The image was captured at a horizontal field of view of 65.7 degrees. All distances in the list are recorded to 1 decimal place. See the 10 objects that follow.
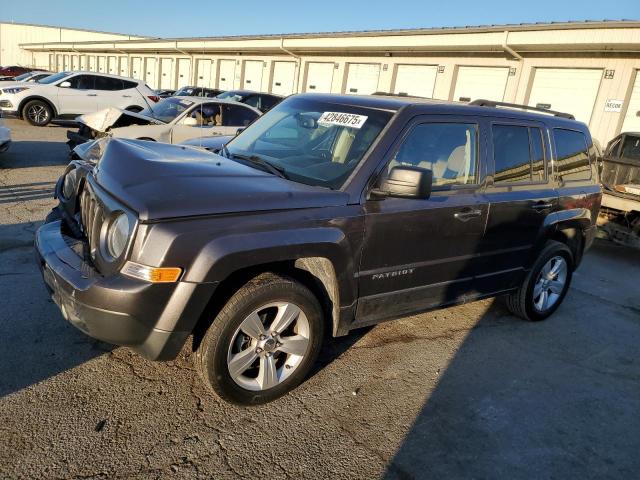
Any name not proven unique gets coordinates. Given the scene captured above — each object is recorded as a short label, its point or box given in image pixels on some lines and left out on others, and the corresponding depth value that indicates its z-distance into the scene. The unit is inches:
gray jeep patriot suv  99.7
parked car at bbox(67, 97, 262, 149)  363.3
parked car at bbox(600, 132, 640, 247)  310.7
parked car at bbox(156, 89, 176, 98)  915.4
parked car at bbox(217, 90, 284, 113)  584.4
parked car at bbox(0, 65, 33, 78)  1443.9
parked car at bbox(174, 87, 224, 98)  732.0
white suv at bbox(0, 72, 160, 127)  571.2
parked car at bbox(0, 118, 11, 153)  348.2
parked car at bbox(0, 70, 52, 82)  689.5
